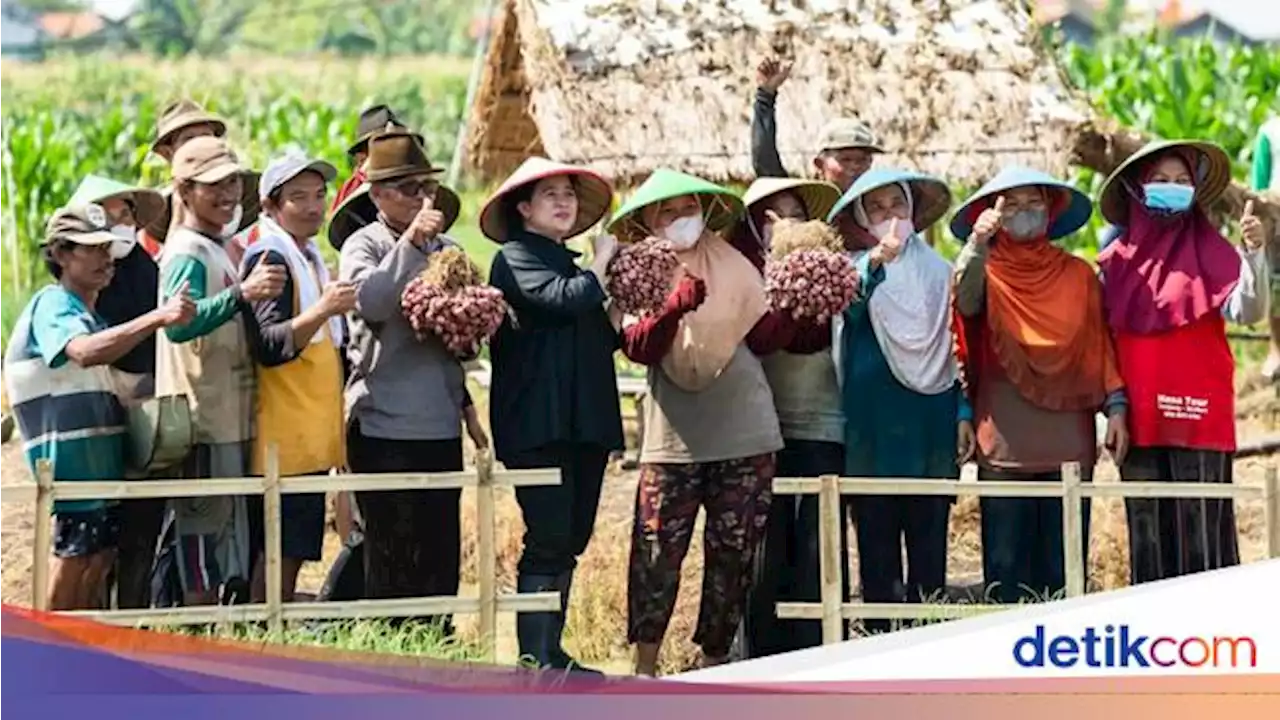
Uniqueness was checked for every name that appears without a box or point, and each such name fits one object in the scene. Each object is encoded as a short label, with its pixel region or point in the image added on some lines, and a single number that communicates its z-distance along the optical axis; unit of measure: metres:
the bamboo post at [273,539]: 15.24
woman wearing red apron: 16.13
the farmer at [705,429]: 15.87
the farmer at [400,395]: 15.65
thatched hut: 20.31
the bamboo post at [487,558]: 15.35
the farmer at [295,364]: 15.66
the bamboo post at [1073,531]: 15.92
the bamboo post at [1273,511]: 15.73
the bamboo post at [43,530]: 14.95
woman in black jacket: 15.70
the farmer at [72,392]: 15.46
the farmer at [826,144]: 16.85
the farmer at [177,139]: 17.26
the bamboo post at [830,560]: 15.73
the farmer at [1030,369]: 16.28
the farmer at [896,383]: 16.31
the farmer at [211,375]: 15.56
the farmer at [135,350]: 15.92
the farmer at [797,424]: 16.31
